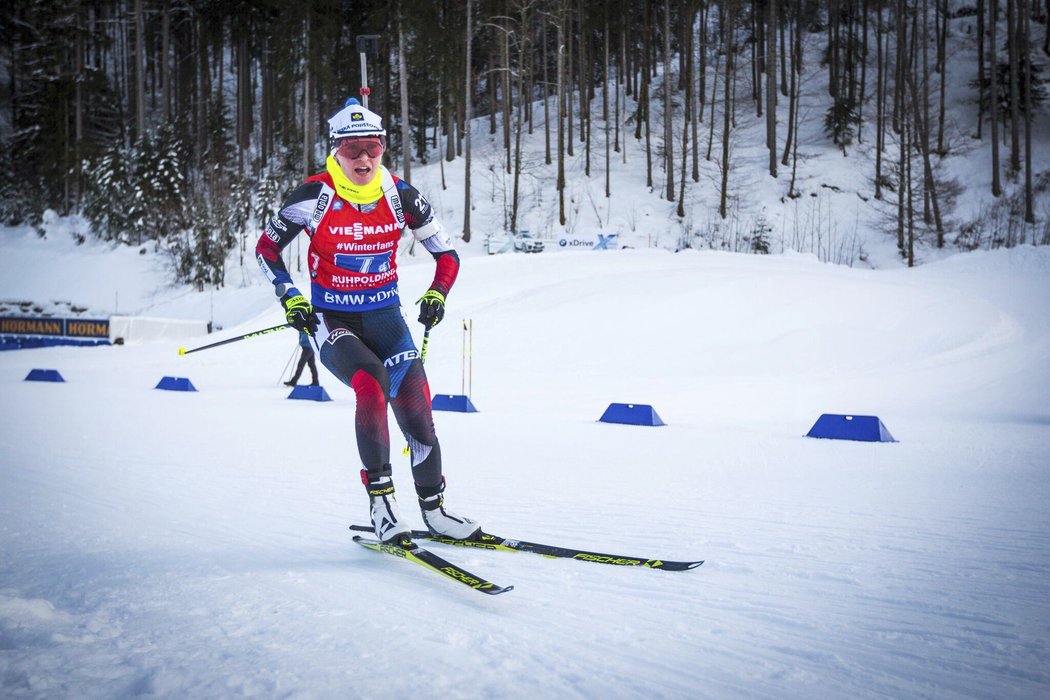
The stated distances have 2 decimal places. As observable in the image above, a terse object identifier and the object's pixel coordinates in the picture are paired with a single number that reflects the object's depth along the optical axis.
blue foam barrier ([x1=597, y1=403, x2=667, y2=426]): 8.62
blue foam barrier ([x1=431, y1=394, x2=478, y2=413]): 9.79
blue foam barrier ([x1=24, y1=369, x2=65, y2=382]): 13.03
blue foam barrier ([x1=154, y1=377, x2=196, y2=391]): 11.92
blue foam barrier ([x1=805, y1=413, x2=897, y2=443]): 7.36
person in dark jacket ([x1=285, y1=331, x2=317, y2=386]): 11.52
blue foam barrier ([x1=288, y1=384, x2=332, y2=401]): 11.05
